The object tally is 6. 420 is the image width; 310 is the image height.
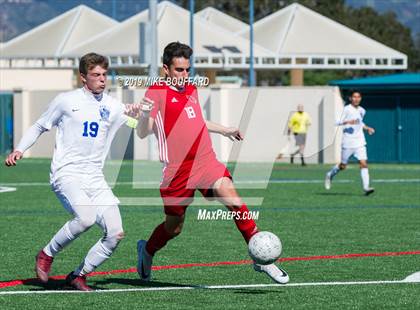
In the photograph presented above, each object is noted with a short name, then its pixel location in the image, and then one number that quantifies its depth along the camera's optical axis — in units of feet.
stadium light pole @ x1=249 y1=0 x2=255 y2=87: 168.96
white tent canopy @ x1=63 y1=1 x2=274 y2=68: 164.55
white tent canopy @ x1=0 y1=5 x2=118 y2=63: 188.34
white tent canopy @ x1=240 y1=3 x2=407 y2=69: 189.26
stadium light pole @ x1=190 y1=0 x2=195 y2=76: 161.58
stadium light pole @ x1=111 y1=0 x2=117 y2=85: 255.39
